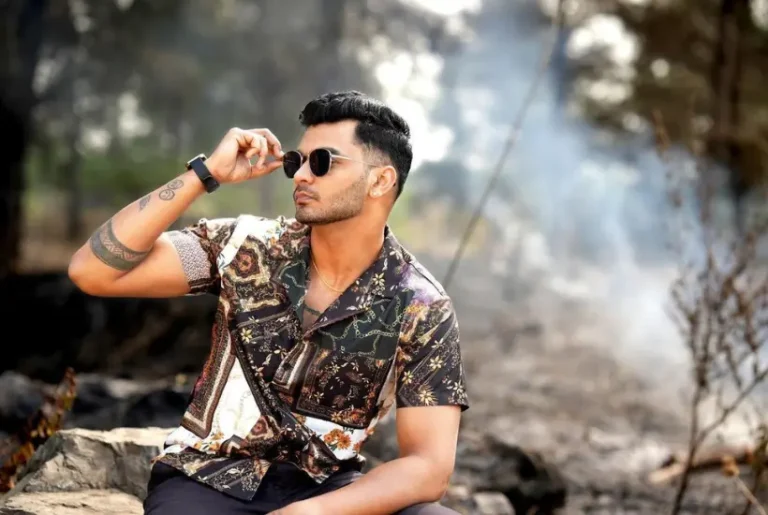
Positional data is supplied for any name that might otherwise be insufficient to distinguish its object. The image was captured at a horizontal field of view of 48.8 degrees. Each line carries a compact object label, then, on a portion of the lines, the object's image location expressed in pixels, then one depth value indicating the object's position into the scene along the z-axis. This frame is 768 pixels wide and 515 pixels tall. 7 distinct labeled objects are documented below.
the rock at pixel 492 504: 4.42
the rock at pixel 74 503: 2.68
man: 2.40
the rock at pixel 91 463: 3.08
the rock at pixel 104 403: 4.80
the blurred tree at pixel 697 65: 15.87
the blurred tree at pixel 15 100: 10.28
